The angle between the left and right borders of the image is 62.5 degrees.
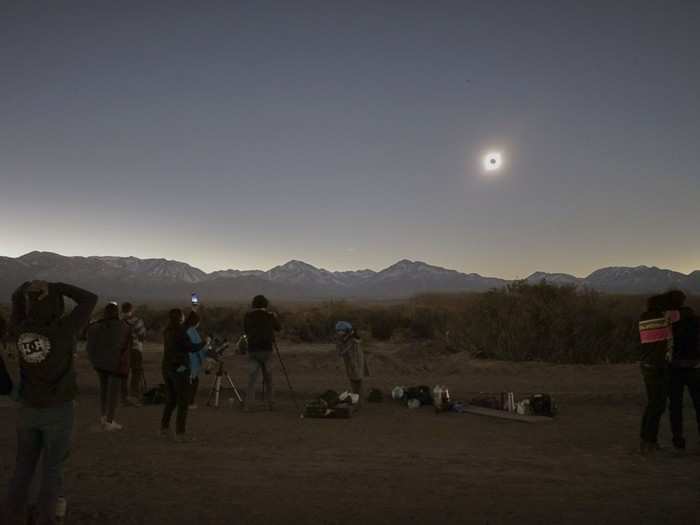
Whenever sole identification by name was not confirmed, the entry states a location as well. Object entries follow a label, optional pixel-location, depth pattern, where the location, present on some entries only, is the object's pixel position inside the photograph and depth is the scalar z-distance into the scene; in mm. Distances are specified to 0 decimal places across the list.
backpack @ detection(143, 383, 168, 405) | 12703
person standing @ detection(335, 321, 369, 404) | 11820
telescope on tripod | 12281
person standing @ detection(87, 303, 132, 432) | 9766
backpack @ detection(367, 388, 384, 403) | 12891
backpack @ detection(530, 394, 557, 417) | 10961
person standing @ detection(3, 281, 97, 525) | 4574
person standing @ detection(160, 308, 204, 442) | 8680
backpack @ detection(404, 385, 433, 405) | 12416
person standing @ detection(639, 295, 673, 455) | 7914
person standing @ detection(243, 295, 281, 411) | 11273
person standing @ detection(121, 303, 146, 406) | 12523
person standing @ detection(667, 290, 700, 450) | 8023
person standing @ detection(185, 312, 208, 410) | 9156
